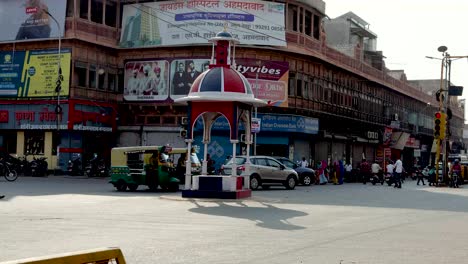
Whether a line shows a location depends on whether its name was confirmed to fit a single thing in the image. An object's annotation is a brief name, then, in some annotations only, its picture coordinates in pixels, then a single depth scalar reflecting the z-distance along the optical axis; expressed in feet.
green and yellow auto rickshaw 87.45
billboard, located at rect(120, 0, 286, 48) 139.03
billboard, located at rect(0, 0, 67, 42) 138.62
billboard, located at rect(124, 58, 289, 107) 141.79
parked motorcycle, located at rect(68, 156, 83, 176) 133.90
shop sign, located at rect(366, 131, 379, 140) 188.03
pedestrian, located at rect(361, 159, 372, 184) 140.97
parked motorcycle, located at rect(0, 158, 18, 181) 101.81
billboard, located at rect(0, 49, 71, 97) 138.10
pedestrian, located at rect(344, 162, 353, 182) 144.66
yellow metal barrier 13.25
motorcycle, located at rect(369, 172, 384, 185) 135.44
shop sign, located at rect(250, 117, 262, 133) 114.73
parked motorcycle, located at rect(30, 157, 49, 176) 126.11
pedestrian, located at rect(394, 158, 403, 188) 118.01
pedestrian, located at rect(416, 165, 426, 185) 139.23
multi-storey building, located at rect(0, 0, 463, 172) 138.92
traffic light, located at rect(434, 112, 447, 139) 118.21
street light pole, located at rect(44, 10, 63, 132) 136.38
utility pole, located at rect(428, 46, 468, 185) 128.36
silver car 98.68
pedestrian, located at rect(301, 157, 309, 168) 128.14
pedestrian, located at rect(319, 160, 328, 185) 130.82
